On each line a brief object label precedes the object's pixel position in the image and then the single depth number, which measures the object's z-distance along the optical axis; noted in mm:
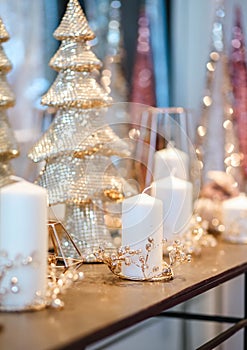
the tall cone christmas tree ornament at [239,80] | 2393
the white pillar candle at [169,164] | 1764
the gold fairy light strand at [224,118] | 2304
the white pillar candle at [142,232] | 1541
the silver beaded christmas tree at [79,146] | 1707
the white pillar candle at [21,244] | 1298
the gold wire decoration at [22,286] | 1300
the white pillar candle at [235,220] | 2061
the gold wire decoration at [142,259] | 1533
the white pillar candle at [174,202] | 1629
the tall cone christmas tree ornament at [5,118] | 1710
